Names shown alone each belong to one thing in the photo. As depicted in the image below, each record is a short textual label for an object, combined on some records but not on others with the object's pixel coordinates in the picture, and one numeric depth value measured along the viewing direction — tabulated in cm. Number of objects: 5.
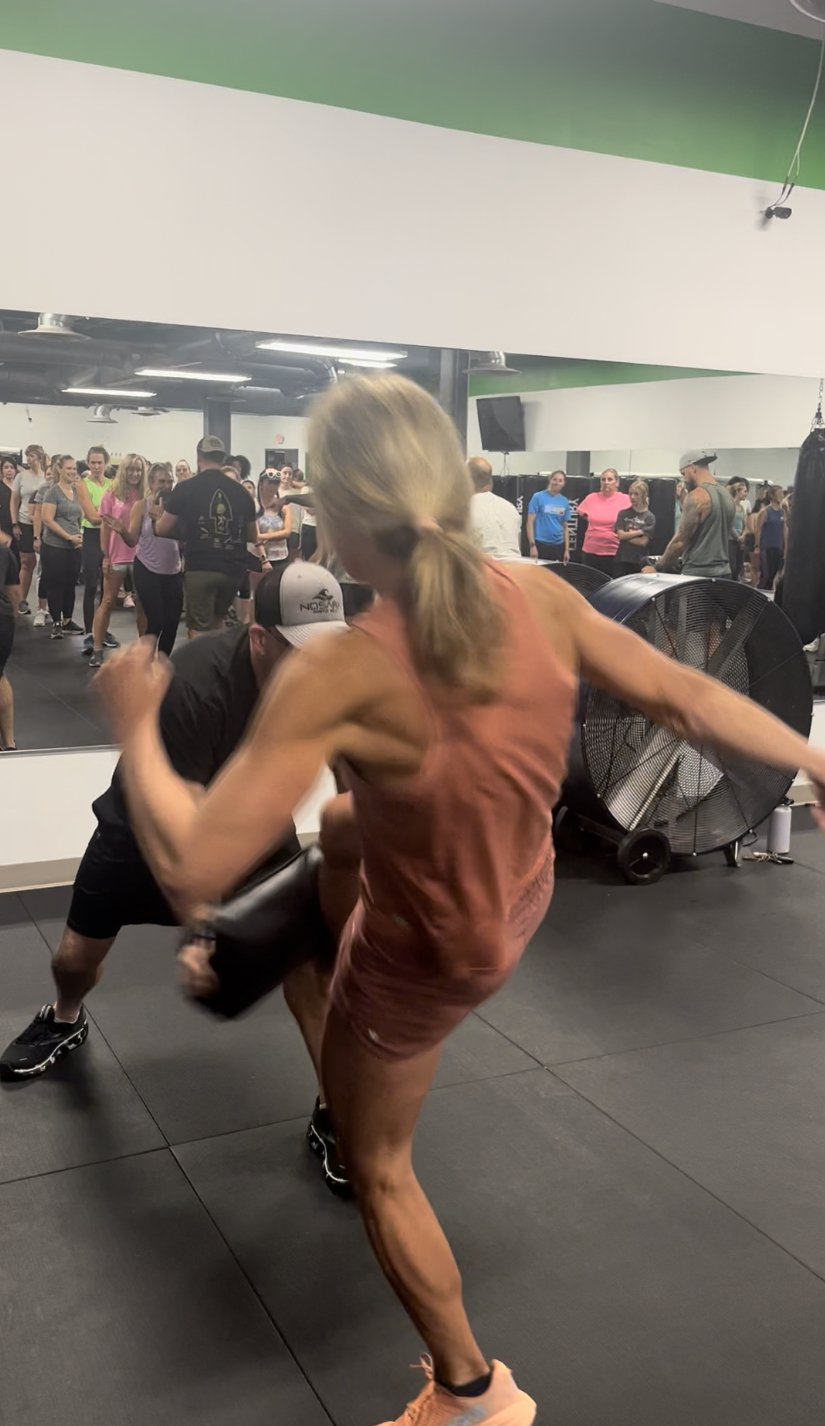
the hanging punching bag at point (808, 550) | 515
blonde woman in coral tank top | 121
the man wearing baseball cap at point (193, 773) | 212
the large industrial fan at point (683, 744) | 396
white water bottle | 458
